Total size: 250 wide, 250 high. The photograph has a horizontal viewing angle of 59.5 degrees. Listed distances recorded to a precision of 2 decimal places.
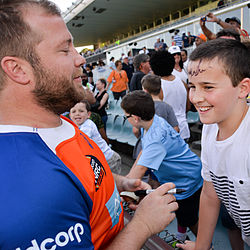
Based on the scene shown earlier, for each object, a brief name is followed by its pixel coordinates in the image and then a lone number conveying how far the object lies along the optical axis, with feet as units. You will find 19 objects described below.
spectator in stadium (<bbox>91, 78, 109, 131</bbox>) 16.25
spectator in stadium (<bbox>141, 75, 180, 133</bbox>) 9.05
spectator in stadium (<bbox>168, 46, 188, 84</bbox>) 13.23
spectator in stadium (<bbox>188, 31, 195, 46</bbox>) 27.35
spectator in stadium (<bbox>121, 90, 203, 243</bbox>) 6.53
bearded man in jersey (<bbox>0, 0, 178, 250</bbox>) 1.95
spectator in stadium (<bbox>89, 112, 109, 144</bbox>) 13.41
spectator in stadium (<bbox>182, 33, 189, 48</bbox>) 27.06
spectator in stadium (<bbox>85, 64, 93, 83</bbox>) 31.09
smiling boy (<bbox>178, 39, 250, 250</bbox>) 3.48
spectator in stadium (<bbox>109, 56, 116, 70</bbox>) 31.35
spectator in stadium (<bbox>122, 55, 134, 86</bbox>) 28.78
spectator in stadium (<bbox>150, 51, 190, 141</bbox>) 10.48
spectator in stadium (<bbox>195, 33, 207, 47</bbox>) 14.49
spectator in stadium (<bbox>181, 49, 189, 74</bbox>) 17.89
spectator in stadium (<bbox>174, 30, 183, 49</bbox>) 26.46
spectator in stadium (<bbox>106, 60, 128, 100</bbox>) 23.82
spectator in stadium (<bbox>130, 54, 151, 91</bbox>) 14.20
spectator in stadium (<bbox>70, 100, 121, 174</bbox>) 9.62
